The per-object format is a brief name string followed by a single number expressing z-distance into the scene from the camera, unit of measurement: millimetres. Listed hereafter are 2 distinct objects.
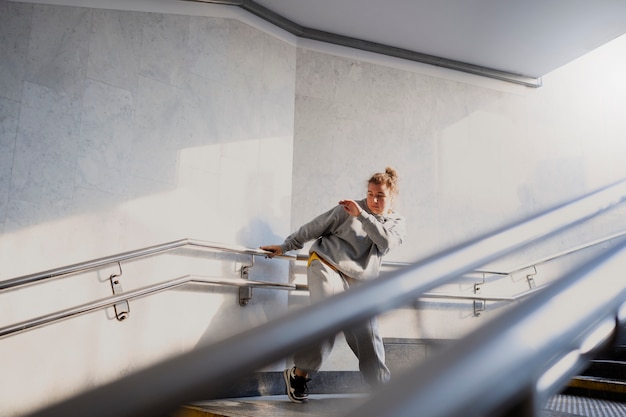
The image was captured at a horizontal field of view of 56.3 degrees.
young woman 3387
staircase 2820
